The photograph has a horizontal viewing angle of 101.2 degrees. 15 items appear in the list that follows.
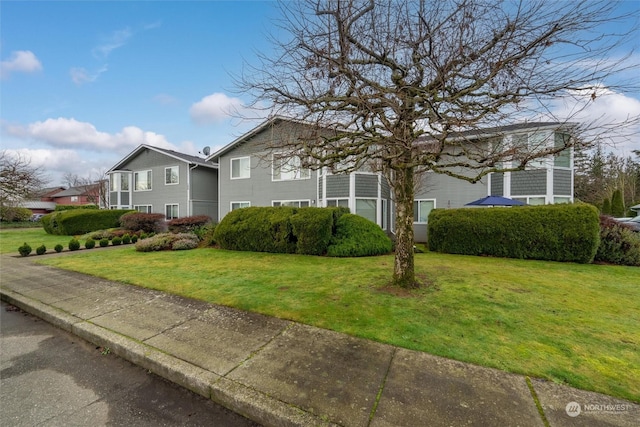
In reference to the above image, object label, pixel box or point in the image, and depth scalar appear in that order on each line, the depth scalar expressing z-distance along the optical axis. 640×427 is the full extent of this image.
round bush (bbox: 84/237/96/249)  11.64
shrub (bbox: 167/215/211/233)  15.94
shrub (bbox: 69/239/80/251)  11.11
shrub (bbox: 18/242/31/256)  9.79
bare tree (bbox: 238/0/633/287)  3.63
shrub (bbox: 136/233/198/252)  10.75
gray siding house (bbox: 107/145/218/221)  19.23
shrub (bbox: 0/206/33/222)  26.18
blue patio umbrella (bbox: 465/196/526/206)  11.20
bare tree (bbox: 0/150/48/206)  14.92
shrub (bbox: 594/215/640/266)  8.02
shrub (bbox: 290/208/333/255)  9.53
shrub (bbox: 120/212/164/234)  16.66
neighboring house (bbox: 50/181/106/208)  43.00
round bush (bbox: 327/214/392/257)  9.47
